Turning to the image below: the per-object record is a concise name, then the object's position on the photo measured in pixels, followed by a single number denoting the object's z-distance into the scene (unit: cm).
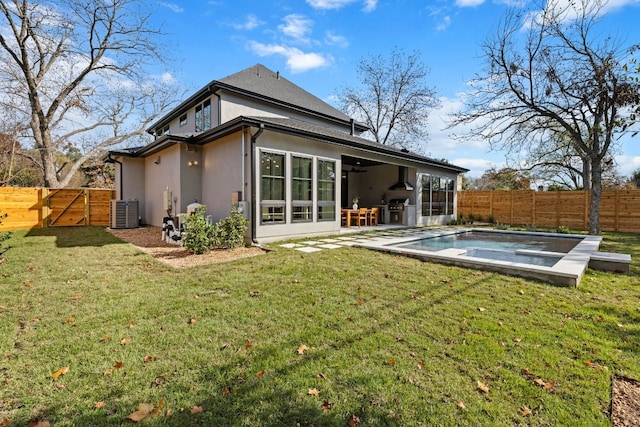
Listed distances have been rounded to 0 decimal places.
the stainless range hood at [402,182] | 1386
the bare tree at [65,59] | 1404
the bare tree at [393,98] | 2291
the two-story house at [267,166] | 813
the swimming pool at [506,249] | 488
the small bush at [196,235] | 665
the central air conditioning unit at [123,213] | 1162
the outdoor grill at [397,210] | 1411
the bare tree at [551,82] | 1030
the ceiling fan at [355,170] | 1564
